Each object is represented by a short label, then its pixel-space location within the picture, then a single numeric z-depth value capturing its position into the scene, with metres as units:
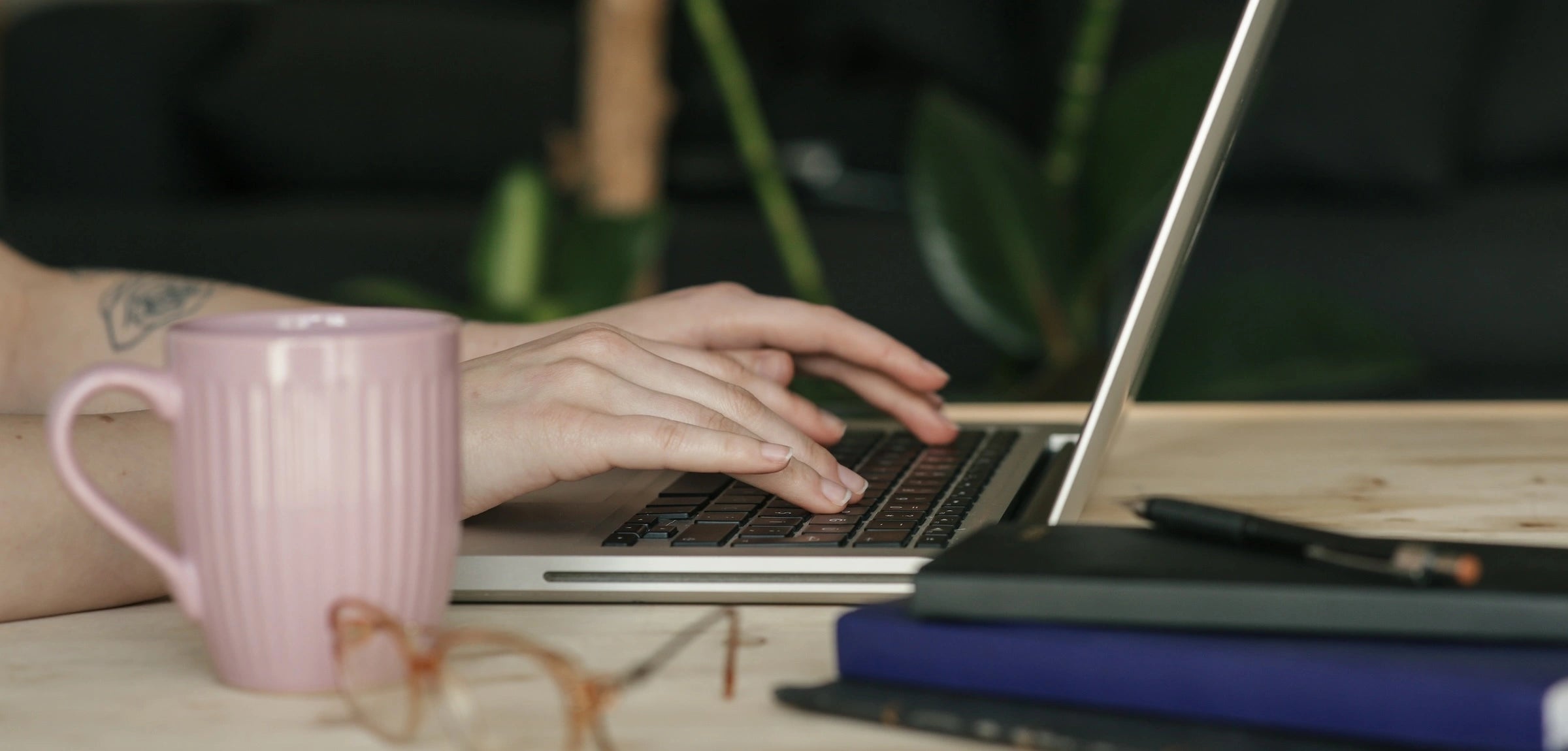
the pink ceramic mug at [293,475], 1.05
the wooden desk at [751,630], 1.06
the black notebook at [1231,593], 1.02
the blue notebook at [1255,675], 0.99
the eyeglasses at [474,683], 1.01
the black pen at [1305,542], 1.03
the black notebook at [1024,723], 1.01
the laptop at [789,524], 1.18
